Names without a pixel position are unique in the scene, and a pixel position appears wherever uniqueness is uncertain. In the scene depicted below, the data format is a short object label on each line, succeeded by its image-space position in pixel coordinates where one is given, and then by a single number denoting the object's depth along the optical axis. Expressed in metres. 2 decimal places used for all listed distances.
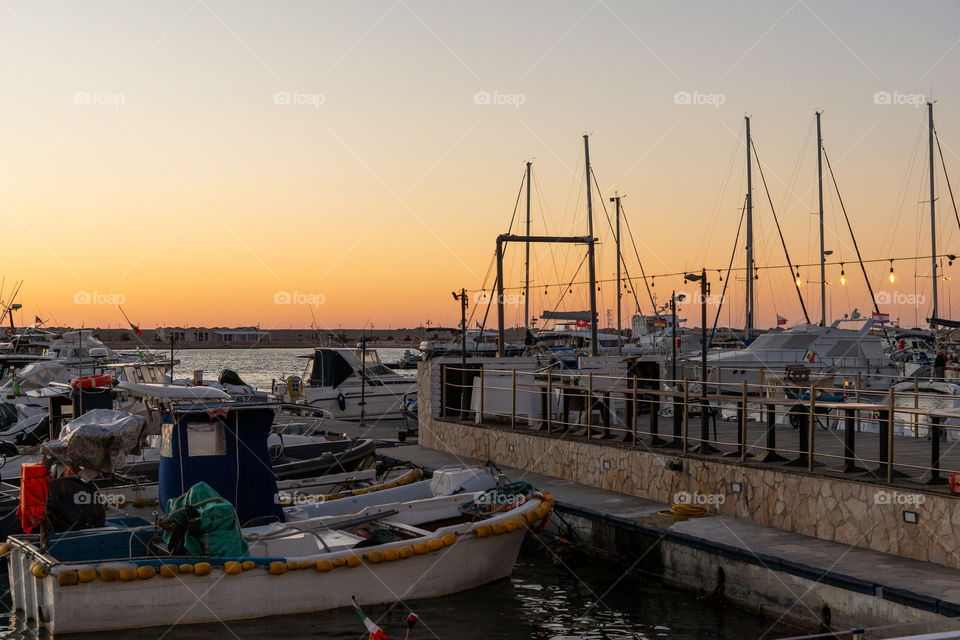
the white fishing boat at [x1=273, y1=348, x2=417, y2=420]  35.62
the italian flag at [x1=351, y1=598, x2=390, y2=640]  7.91
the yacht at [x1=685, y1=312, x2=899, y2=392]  36.59
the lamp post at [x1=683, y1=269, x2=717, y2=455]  14.17
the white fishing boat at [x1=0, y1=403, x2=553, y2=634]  10.41
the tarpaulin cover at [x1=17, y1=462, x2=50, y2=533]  11.86
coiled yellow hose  12.98
